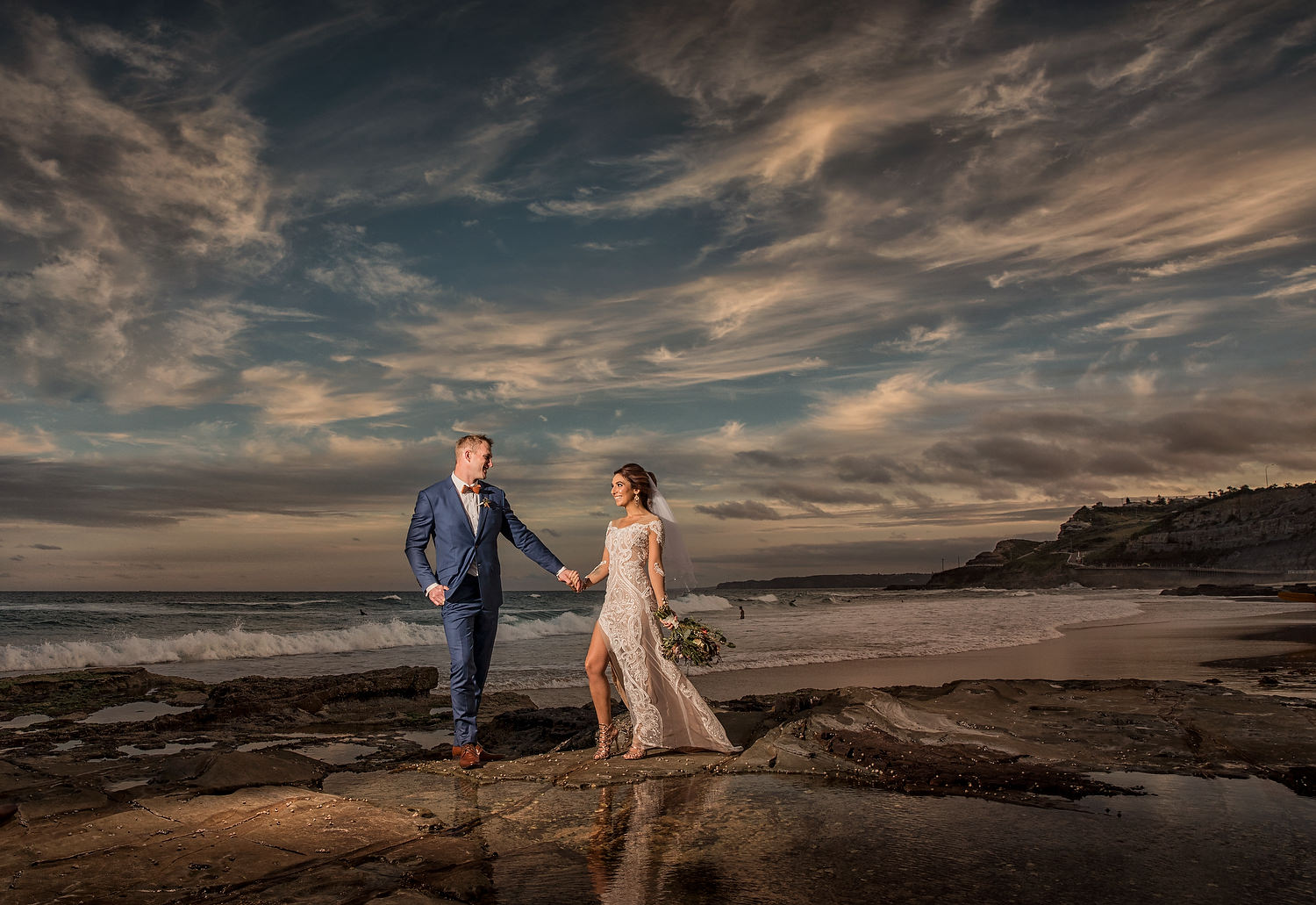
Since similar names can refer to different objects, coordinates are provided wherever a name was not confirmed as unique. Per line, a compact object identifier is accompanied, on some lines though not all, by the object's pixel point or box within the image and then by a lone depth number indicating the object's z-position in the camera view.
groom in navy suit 6.43
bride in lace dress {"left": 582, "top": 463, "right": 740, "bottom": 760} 6.39
